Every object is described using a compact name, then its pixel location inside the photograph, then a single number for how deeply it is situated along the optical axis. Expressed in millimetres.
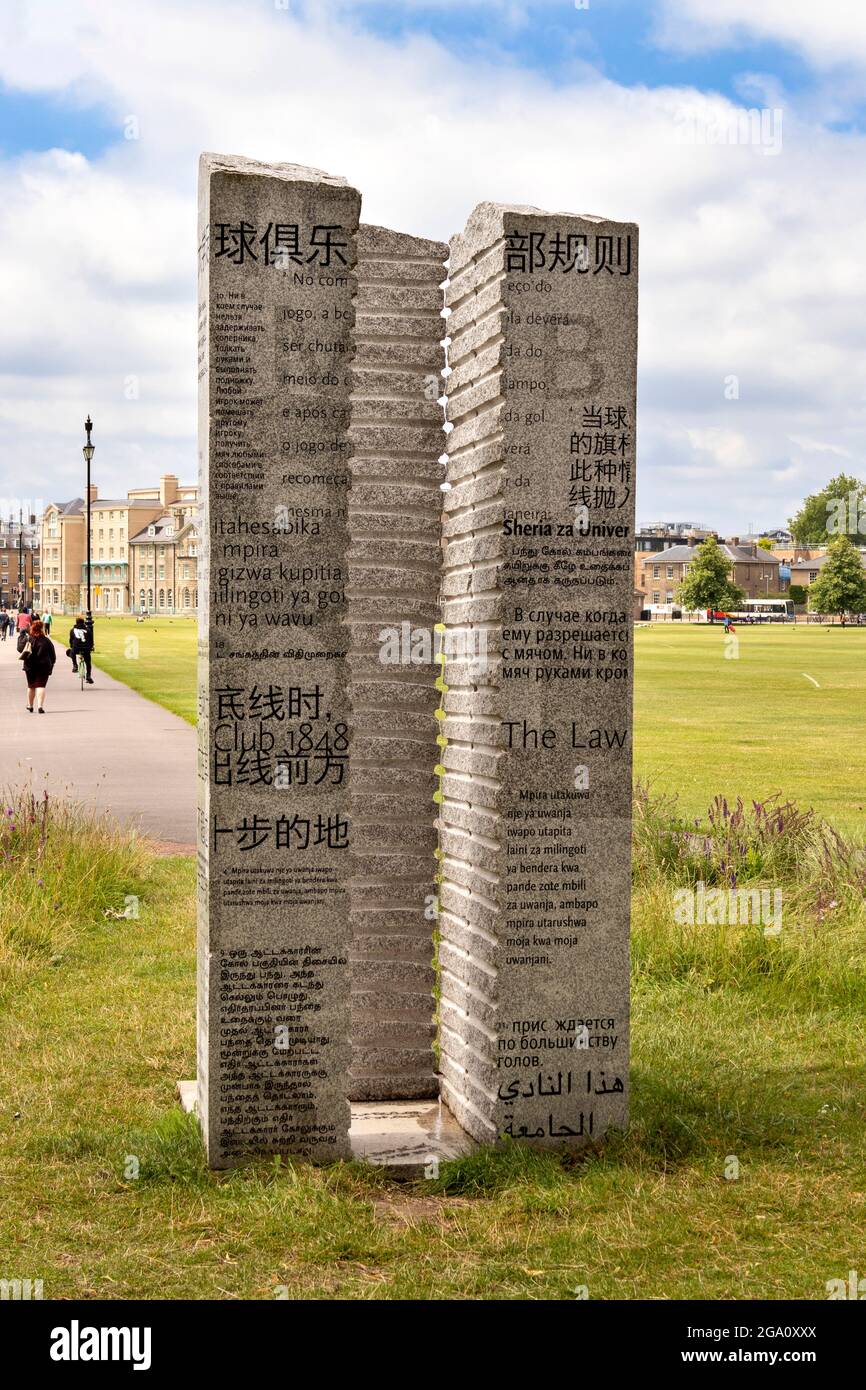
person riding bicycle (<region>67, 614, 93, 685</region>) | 36844
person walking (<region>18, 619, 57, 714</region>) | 28422
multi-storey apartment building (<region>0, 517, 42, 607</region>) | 103919
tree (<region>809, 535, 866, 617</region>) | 122500
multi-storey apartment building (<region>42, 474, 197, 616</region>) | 180000
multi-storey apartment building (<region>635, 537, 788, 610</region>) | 174375
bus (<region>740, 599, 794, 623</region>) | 151250
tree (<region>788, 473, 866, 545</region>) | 158500
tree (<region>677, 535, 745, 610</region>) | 131875
